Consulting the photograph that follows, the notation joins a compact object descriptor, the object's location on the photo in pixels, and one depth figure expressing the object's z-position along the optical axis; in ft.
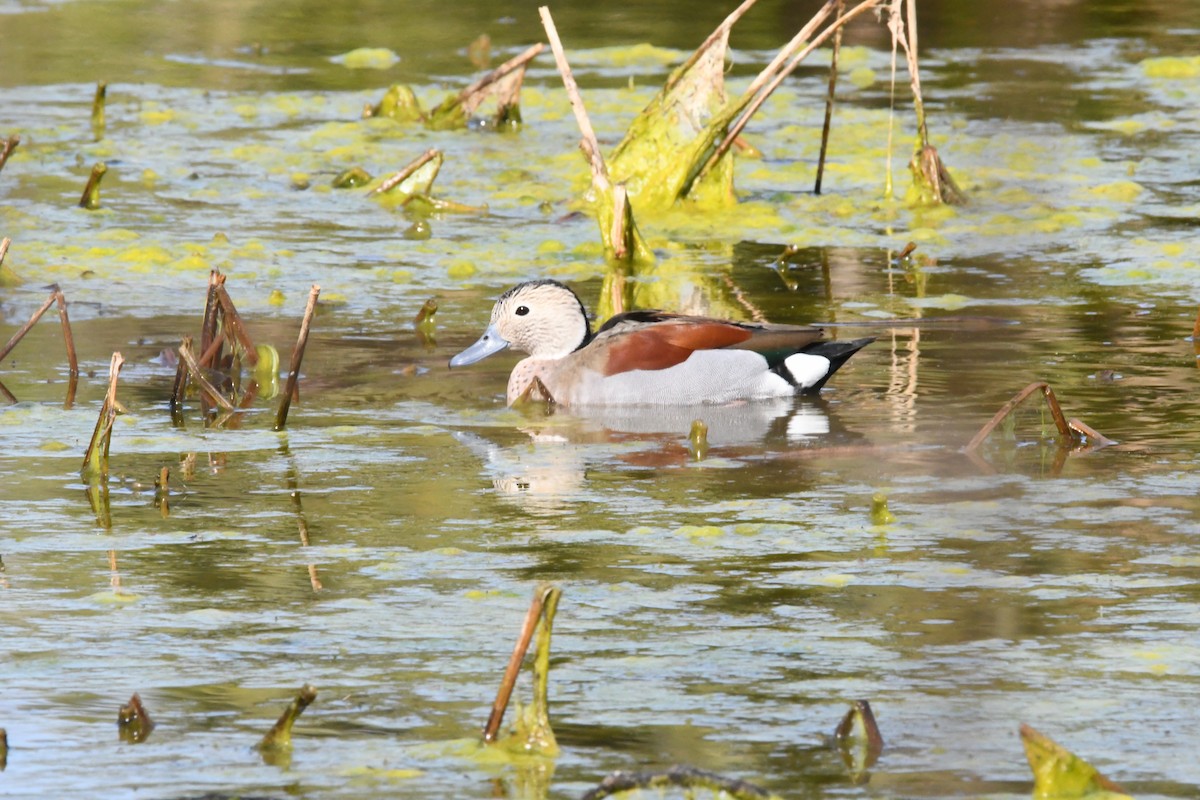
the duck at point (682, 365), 63.31
